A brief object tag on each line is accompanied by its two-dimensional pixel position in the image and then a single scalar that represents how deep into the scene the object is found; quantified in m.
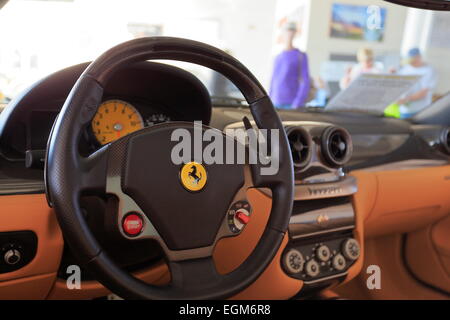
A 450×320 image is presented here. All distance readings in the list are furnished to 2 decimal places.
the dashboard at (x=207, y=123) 0.97
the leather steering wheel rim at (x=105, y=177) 0.70
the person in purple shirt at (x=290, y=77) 2.36
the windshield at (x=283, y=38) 1.60
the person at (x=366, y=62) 3.59
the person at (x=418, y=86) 2.45
